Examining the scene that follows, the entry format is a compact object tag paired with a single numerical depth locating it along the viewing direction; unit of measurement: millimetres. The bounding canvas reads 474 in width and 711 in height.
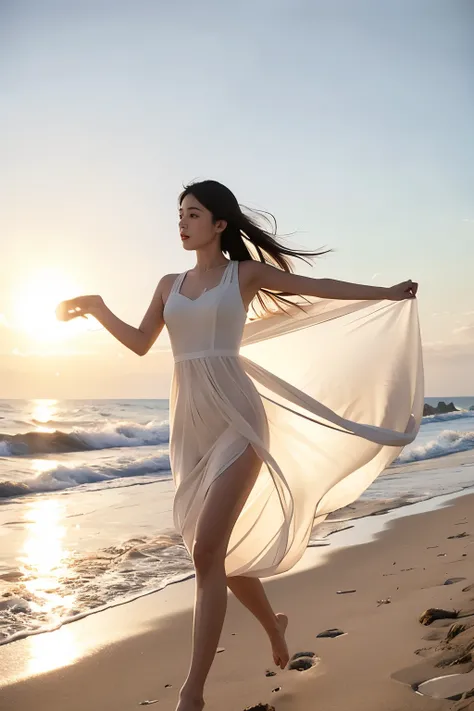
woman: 3232
